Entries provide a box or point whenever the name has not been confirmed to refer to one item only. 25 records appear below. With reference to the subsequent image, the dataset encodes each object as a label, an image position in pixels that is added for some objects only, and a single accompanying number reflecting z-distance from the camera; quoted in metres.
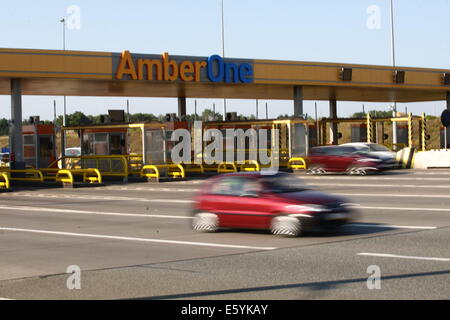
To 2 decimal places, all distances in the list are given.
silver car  39.00
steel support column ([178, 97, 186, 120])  52.59
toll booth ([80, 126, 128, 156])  42.62
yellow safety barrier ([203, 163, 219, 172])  44.69
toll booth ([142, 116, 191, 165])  39.38
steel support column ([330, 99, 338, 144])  52.34
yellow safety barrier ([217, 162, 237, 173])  42.08
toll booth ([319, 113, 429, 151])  47.22
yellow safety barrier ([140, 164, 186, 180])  38.68
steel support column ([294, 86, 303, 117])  49.31
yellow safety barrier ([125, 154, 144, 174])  41.78
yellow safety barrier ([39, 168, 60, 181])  39.43
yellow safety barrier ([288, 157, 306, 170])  43.19
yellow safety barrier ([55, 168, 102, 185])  36.74
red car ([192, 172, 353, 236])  15.90
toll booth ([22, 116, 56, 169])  44.06
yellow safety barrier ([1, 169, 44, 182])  38.09
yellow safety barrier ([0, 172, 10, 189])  36.62
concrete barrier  43.78
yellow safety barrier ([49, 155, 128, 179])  40.44
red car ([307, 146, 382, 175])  38.34
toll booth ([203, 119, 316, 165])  43.94
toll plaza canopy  39.59
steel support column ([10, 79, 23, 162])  39.56
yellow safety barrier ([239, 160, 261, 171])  41.84
